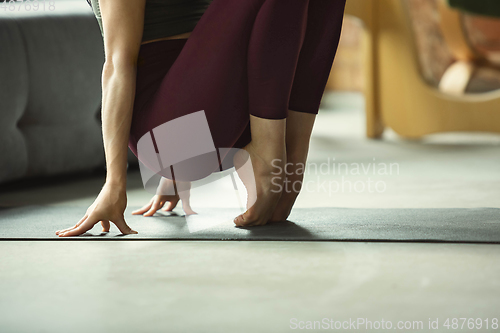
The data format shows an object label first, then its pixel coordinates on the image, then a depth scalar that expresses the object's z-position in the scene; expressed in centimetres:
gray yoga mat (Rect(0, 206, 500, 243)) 309
